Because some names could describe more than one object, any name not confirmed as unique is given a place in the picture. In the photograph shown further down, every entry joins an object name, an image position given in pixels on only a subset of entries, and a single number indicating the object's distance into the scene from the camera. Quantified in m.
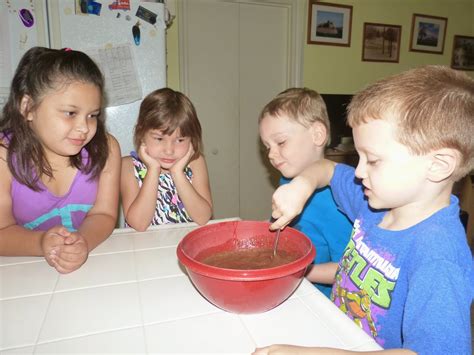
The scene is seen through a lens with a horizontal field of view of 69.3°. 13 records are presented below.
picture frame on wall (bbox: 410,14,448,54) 3.53
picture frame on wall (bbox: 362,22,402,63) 3.36
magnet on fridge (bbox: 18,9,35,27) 1.81
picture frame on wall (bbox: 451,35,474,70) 3.74
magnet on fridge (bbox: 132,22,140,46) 1.97
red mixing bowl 0.56
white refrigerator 1.83
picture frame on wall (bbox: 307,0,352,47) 3.09
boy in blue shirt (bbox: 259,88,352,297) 1.11
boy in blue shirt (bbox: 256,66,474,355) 0.52
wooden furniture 2.98
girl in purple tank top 0.99
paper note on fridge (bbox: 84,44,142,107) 1.97
